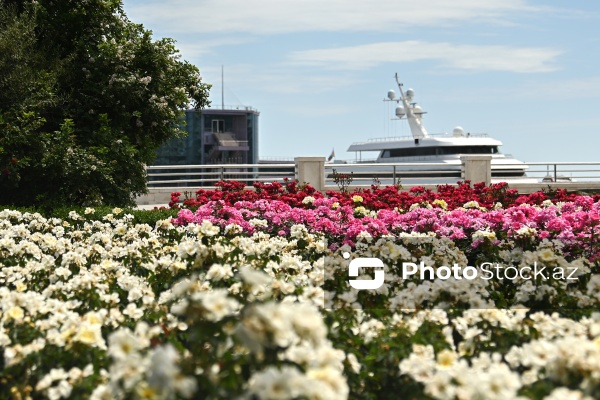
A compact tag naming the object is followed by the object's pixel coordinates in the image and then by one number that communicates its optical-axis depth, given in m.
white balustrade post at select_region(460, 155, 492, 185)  25.62
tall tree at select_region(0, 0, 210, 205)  16.70
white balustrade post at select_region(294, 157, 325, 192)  24.33
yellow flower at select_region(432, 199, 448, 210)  12.41
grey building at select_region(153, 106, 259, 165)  74.69
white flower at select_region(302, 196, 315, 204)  12.35
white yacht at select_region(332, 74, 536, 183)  40.41
